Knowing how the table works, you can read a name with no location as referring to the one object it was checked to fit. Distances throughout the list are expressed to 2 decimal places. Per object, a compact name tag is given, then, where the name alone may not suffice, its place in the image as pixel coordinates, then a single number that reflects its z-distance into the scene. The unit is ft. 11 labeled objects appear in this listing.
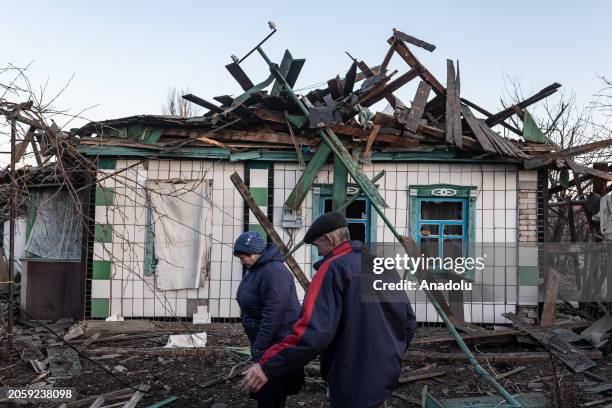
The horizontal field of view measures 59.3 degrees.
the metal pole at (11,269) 17.61
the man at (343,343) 8.68
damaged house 28.35
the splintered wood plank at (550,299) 25.61
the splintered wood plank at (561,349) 20.74
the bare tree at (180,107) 83.46
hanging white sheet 28.73
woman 12.46
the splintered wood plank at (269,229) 25.54
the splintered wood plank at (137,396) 16.46
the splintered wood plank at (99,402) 16.40
